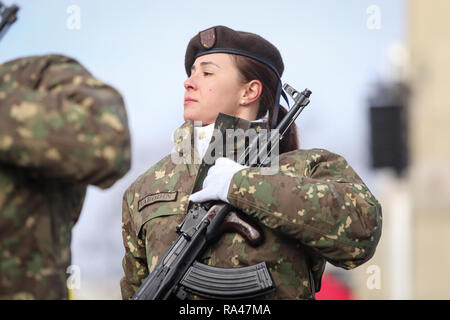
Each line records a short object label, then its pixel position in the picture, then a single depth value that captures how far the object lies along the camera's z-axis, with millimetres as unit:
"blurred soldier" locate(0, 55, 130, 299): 5250
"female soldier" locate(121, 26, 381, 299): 6855
